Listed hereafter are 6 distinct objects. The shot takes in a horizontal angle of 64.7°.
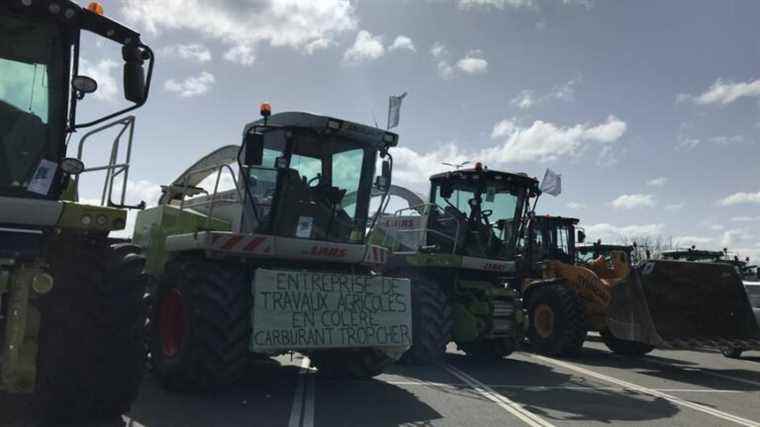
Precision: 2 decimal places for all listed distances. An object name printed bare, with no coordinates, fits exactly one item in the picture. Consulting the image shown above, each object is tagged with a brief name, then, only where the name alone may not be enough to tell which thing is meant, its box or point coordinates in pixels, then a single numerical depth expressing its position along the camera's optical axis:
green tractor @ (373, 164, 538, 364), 11.04
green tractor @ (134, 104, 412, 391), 6.69
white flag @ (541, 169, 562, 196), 12.69
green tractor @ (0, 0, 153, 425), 4.80
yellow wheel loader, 10.84
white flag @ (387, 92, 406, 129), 10.87
